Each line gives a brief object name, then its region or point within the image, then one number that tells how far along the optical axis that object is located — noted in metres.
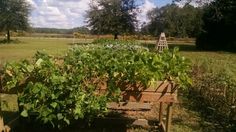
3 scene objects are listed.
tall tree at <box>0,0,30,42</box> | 34.74
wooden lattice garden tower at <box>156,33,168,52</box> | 11.61
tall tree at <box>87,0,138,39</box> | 34.91
